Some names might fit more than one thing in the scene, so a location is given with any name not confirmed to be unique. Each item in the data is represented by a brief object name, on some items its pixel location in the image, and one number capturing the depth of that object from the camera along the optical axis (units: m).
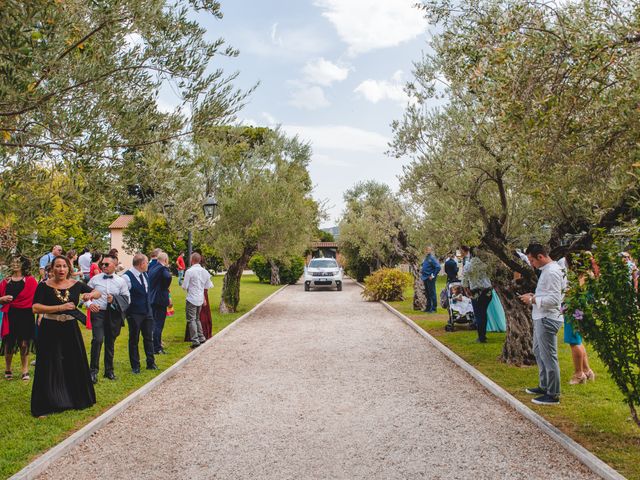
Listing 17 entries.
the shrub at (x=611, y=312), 5.12
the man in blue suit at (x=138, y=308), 9.17
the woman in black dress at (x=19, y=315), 8.36
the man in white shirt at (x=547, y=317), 6.86
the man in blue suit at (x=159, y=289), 10.59
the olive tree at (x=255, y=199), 18.05
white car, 32.00
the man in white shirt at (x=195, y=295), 12.03
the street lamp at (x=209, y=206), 15.40
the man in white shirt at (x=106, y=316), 8.32
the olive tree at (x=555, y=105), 5.81
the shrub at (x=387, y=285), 24.06
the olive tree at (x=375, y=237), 21.05
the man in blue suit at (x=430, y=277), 18.22
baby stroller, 14.25
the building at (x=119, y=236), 64.56
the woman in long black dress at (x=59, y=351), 6.64
